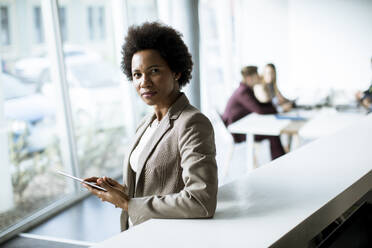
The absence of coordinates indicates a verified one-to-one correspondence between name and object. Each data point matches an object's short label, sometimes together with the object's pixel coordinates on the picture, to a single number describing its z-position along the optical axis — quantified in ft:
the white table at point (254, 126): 14.98
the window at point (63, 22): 15.91
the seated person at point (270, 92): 17.90
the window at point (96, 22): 17.65
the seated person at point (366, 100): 17.79
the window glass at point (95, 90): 16.75
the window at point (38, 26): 14.49
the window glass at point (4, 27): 13.10
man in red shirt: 17.25
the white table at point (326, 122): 13.73
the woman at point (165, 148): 4.39
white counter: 3.83
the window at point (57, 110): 13.43
